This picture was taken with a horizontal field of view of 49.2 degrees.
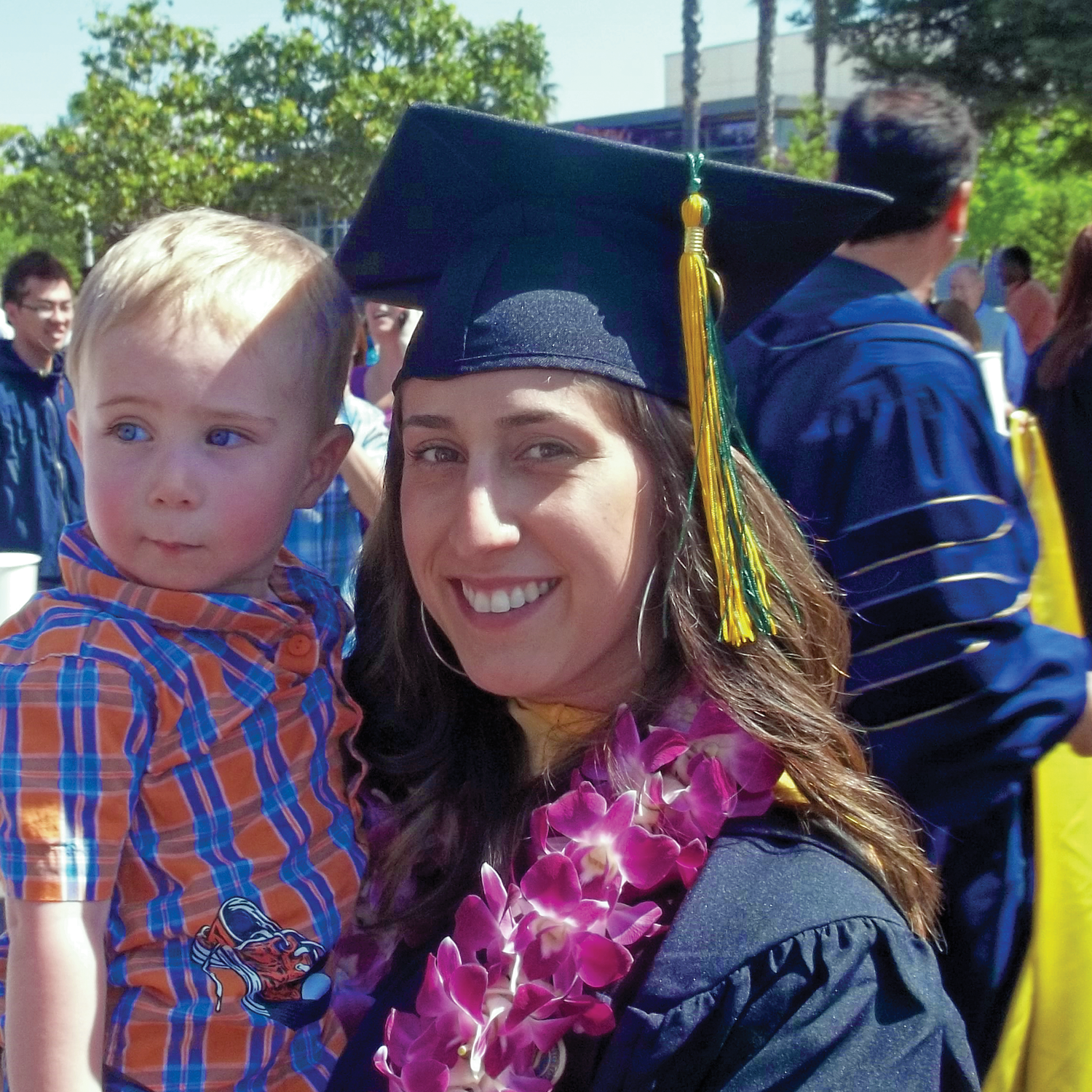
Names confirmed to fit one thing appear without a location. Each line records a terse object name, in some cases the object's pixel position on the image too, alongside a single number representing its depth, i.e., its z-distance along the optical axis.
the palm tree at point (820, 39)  17.91
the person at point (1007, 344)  5.32
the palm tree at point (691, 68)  17.22
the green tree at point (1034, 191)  16.19
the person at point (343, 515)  3.62
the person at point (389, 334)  4.85
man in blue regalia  1.90
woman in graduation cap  1.27
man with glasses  5.38
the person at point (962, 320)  6.13
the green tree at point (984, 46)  14.58
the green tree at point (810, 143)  14.56
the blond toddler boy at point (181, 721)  1.41
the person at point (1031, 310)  7.55
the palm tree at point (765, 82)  16.98
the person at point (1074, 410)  4.20
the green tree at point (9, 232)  26.47
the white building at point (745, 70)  45.66
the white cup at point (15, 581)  3.25
